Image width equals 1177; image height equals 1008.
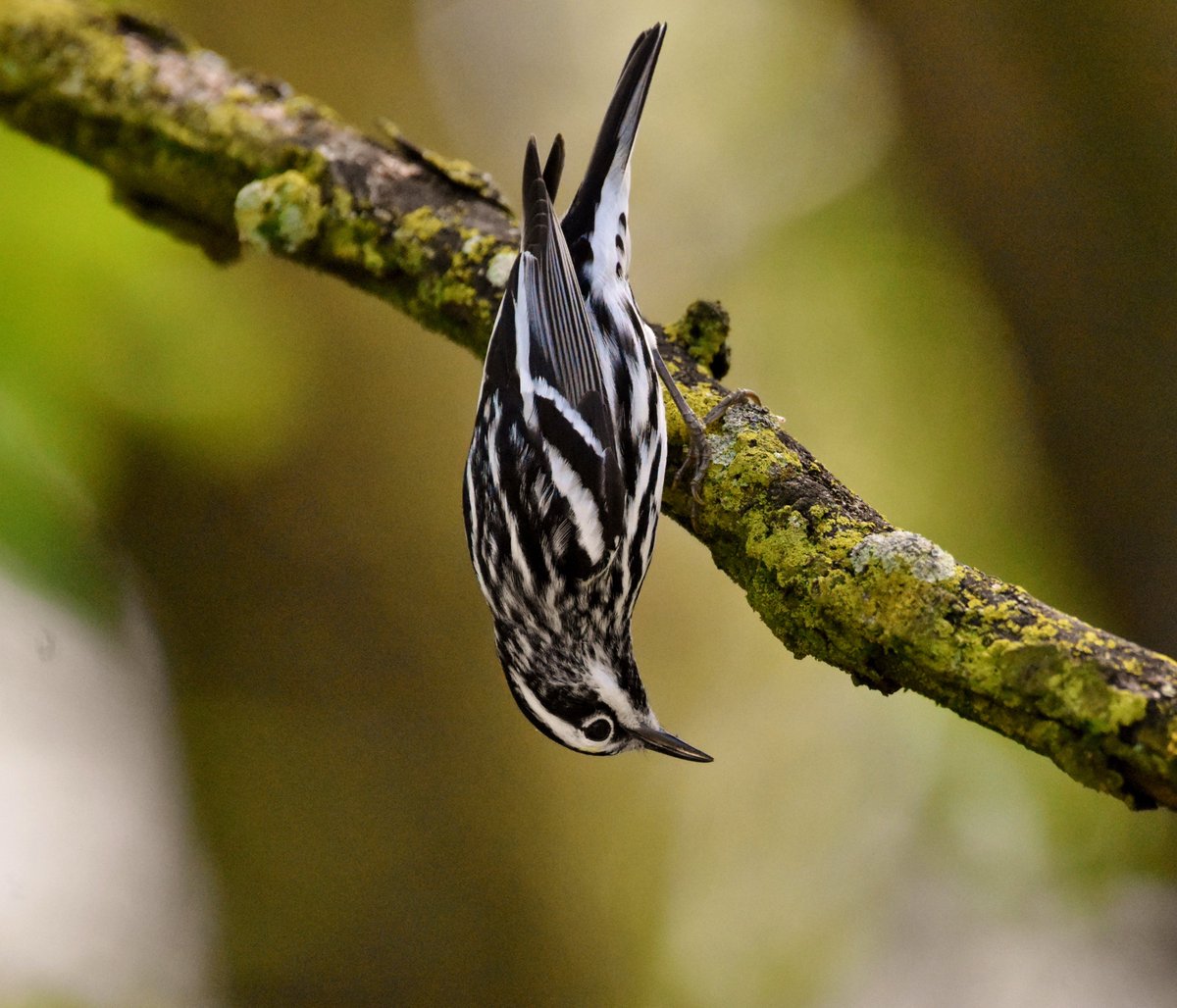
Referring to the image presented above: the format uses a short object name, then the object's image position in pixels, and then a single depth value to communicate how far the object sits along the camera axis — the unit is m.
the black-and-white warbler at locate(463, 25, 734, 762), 2.80
